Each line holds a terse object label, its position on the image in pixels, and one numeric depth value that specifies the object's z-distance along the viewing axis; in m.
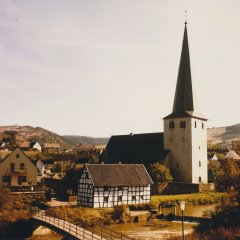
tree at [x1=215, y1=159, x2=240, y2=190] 41.48
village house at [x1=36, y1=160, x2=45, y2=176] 85.50
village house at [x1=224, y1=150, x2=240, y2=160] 106.81
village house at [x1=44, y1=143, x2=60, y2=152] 155.62
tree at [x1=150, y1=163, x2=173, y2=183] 61.41
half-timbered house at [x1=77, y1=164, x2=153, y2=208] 46.41
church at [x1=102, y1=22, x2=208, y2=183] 65.94
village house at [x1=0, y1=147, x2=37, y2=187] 53.34
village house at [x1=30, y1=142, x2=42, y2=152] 142.38
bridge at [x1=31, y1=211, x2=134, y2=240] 29.27
